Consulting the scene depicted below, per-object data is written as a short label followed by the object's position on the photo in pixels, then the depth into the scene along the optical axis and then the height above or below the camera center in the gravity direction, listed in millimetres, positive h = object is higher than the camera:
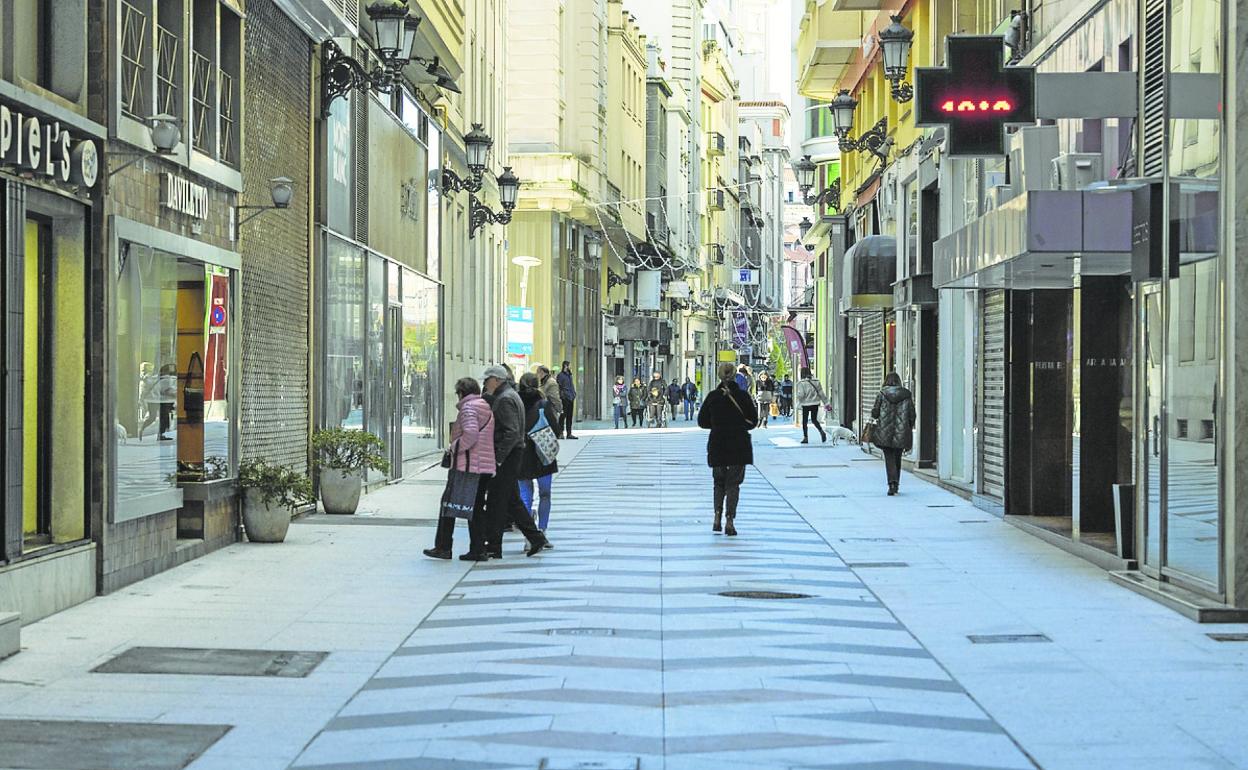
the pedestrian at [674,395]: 66000 -701
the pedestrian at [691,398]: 69250 -850
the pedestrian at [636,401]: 56000 -769
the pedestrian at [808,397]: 42906 -498
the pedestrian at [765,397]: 57875 -678
